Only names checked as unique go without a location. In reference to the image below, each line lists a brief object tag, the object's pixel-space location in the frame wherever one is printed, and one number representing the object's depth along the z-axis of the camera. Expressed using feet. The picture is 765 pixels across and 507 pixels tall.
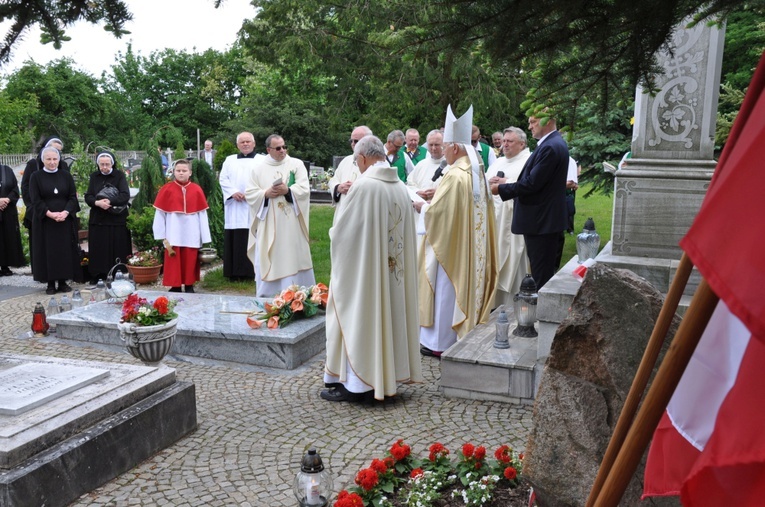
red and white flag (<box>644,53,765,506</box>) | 3.91
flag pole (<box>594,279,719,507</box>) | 4.44
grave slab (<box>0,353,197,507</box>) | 12.90
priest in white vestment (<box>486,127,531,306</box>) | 27.73
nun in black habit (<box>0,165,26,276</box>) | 36.91
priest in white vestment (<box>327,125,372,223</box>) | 26.68
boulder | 10.05
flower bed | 12.29
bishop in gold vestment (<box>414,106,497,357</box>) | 22.65
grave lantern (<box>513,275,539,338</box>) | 21.20
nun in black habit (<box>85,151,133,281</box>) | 34.22
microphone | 27.58
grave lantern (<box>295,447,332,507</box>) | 11.96
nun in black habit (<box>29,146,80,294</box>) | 32.81
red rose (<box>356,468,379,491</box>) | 12.42
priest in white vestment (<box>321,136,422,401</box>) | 18.42
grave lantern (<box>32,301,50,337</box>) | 25.86
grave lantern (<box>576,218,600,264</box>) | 22.78
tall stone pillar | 17.95
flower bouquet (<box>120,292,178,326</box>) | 19.12
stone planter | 18.78
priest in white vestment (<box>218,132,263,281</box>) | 34.94
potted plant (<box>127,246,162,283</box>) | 34.99
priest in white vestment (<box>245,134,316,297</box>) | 29.55
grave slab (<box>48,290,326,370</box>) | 22.52
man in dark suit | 22.36
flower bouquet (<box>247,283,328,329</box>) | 23.59
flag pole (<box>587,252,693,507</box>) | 5.10
